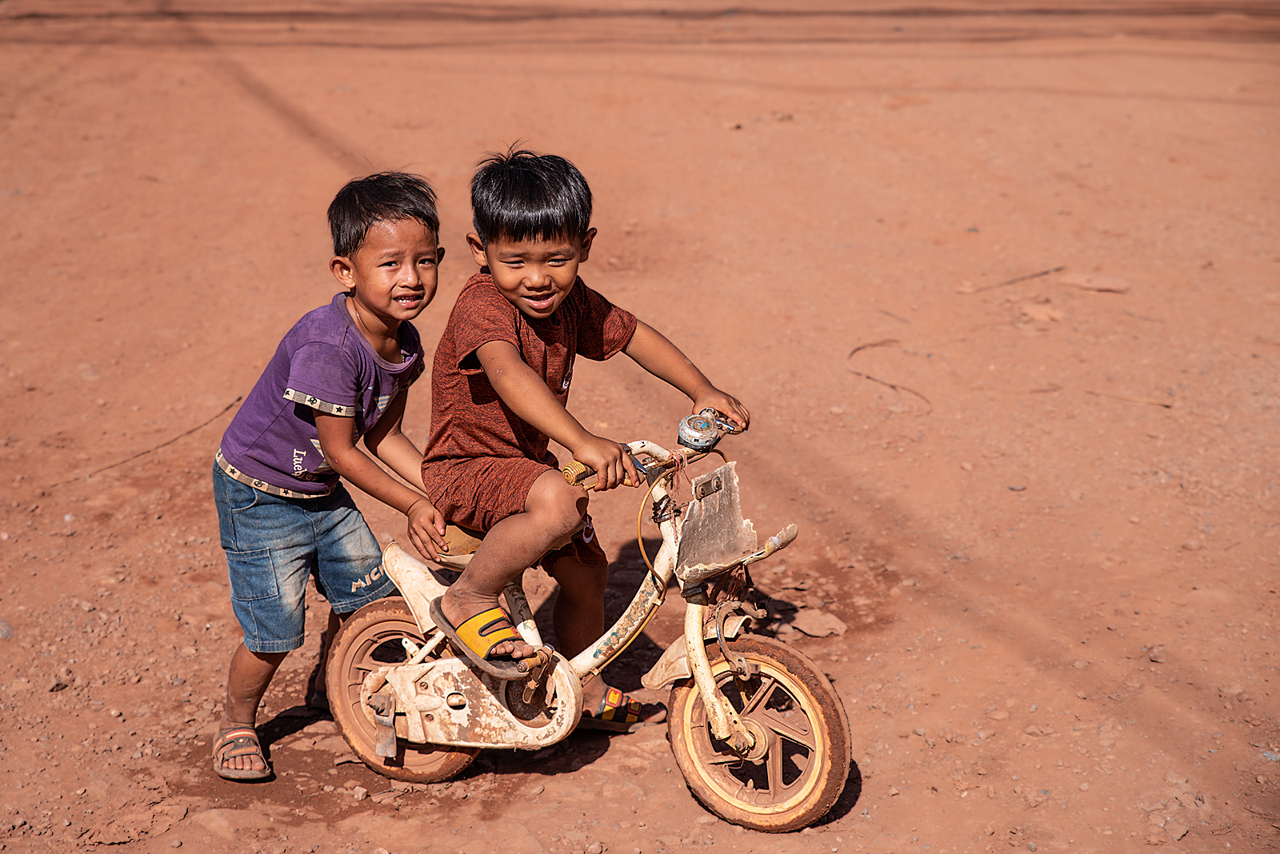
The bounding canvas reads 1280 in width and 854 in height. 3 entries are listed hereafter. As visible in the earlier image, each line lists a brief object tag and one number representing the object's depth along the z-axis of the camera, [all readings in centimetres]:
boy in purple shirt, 260
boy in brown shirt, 238
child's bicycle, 248
